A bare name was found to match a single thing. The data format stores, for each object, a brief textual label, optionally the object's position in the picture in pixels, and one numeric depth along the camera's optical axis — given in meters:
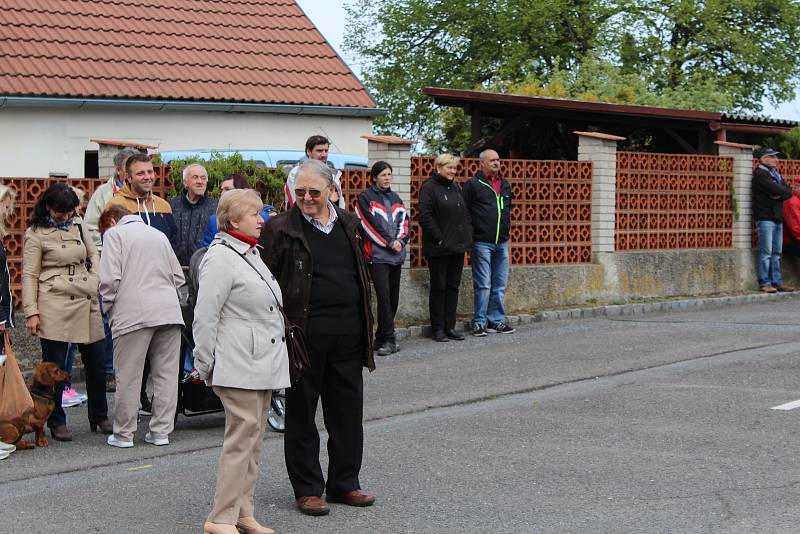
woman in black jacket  14.04
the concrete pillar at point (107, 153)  13.53
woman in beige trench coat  9.14
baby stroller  9.24
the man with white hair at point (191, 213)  10.74
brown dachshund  8.68
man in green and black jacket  14.64
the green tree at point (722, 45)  40.75
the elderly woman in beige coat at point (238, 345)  6.27
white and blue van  17.80
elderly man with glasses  6.75
